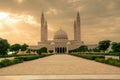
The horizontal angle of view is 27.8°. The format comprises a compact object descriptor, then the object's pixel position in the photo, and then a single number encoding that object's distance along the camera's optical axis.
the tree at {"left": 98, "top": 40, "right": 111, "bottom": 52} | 61.29
